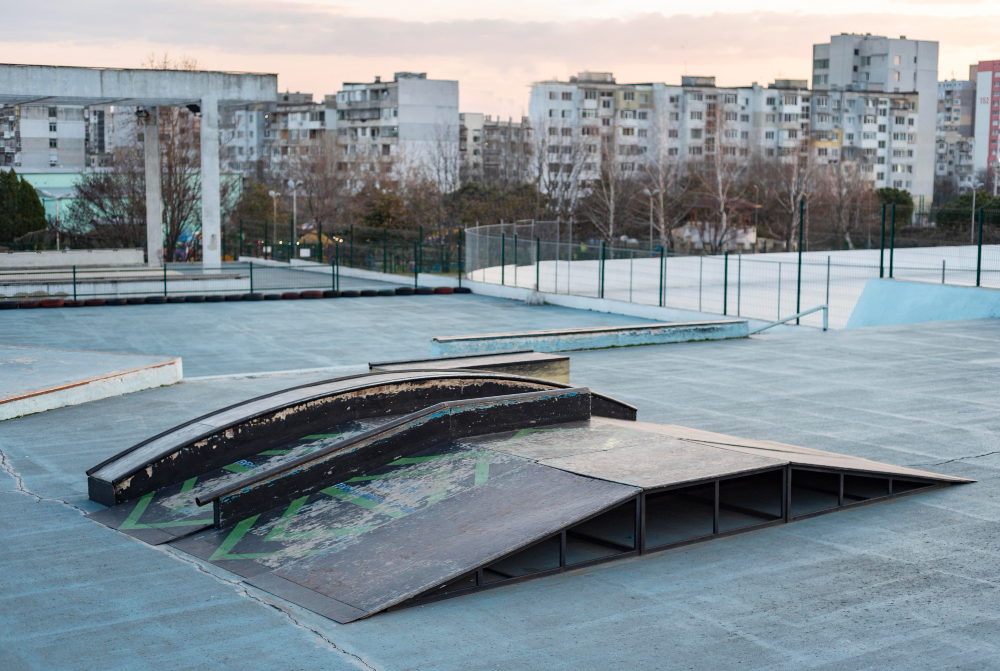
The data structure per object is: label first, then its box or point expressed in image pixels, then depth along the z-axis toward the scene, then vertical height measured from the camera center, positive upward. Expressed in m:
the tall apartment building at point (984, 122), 174.12 +23.06
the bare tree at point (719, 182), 62.13 +4.54
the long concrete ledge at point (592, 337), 18.02 -1.97
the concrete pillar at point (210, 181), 36.59 +2.09
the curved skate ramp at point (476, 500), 6.68 -2.10
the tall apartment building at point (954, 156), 187.25 +17.32
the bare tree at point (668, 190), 62.31 +3.61
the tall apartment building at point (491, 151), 90.19 +10.06
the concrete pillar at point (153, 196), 39.81 +1.65
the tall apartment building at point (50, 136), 105.38 +10.97
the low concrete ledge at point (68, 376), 13.10 -2.10
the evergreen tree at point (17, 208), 48.97 +1.35
